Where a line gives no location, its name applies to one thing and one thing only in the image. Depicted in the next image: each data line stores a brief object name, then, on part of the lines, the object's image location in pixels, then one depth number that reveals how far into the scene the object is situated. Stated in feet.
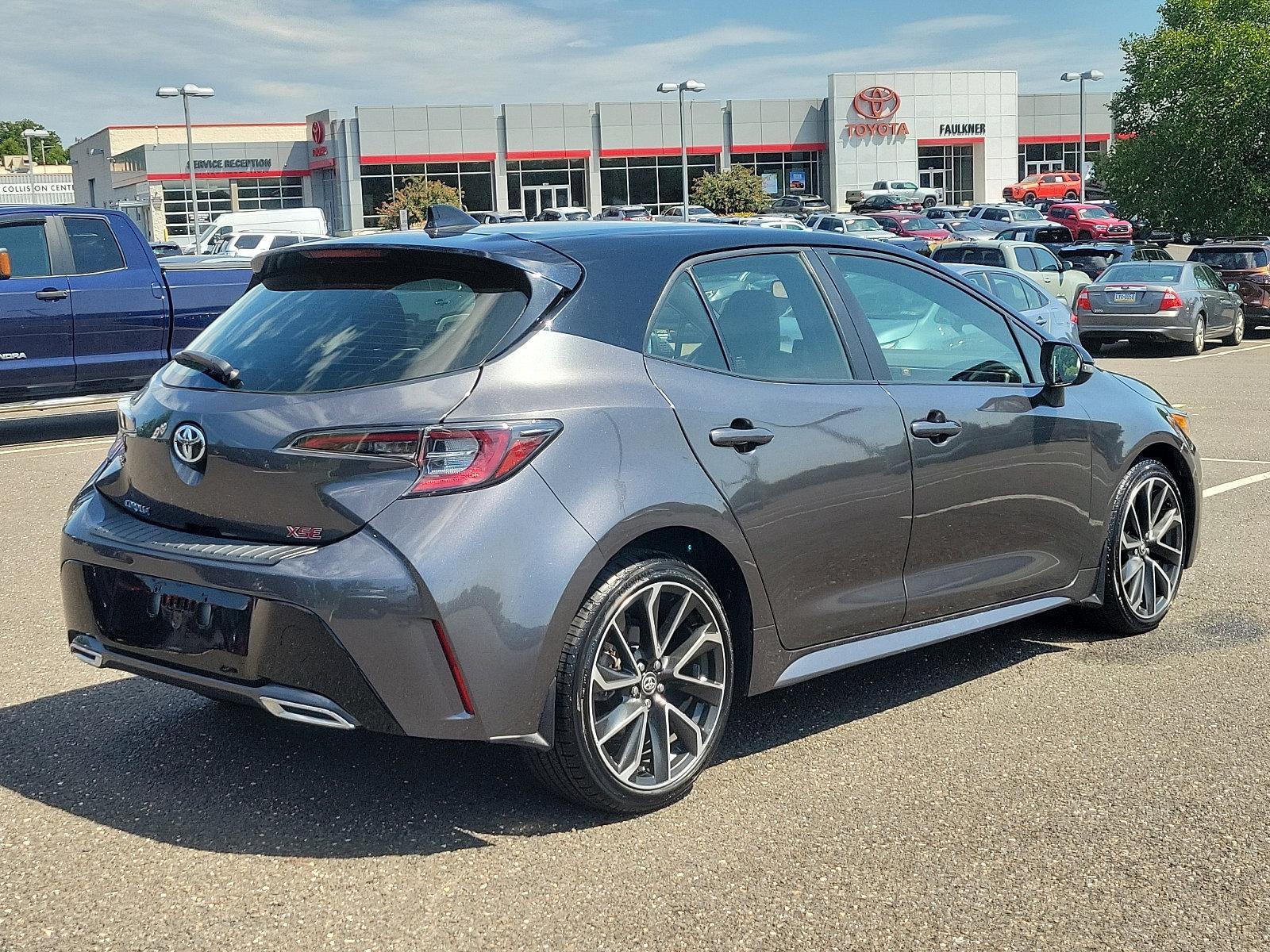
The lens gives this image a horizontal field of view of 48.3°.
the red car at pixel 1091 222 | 175.63
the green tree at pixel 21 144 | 581.12
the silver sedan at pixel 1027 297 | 49.65
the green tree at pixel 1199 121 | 111.65
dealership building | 240.12
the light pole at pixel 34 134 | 216.74
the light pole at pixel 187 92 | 146.20
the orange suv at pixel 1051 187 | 233.55
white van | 115.55
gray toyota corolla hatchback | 11.56
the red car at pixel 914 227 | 159.53
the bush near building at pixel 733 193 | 218.59
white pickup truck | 224.94
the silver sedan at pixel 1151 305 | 70.49
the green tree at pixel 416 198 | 204.22
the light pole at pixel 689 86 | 159.12
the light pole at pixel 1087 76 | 199.94
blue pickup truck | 38.65
